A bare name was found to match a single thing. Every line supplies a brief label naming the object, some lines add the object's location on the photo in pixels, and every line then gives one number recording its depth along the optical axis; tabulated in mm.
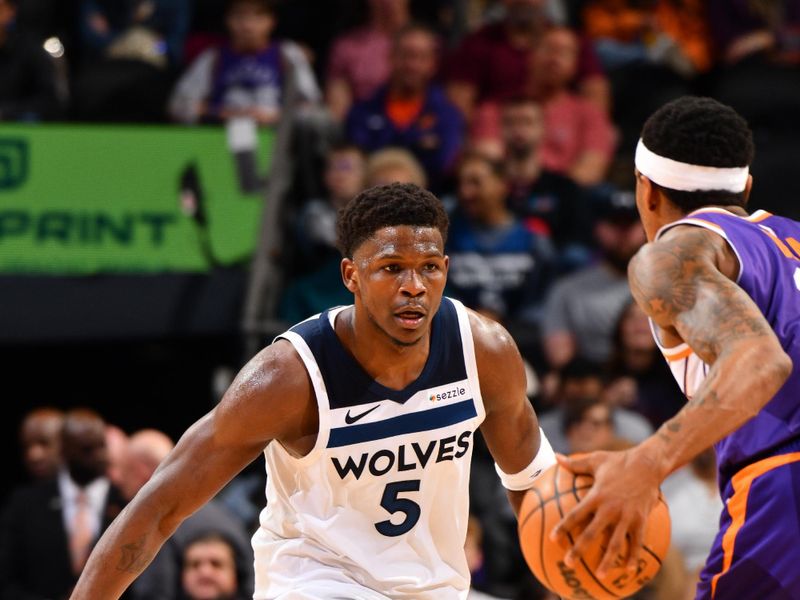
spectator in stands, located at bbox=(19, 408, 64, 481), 15836
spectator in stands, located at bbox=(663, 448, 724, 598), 14492
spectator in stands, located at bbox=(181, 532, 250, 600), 13742
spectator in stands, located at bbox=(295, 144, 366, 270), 16891
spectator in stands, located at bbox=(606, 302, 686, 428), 15930
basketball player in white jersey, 7926
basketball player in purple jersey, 6172
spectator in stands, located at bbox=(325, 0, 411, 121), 18844
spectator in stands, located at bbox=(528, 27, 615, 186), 18562
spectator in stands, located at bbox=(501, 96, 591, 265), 17719
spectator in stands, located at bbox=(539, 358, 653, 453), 15047
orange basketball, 6902
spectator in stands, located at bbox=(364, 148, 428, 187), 16469
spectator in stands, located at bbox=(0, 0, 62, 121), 17125
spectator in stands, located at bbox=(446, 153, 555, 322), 16703
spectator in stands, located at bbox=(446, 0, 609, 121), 18906
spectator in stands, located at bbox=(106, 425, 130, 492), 14992
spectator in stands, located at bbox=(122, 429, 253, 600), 14008
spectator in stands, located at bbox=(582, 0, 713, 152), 19781
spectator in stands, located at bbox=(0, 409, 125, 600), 14719
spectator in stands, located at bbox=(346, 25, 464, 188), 17797
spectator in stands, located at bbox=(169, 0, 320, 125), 17969
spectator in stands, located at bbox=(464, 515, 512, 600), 14219
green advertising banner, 15773
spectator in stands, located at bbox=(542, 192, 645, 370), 16422
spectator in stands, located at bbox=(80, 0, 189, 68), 18656
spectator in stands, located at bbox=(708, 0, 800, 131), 19219
